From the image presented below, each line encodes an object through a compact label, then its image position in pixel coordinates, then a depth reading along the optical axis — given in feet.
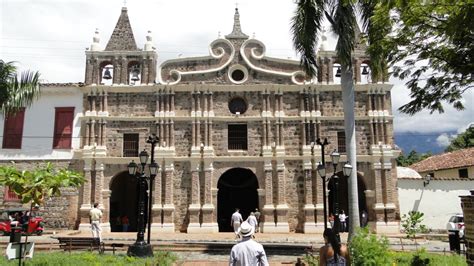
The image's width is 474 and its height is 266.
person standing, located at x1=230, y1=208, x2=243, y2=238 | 61.27
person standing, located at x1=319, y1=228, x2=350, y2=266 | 19.95
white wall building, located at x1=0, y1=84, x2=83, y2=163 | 76.59
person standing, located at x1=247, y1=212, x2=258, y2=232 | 58.03
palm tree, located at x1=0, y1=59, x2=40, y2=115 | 45.65
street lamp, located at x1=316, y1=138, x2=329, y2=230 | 50.81
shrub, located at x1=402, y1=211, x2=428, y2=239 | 43.75
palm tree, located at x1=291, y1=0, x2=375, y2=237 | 44.70
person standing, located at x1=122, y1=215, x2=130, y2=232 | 79.15
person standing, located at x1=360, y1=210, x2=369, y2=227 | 73.77
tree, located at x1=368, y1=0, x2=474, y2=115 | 24.70
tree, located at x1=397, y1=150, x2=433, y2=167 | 187.47
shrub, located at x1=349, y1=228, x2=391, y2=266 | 24.05
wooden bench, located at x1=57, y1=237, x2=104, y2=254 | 44.58
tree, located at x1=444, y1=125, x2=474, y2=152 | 146.16
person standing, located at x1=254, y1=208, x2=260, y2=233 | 70.64
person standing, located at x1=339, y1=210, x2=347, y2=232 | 71.47
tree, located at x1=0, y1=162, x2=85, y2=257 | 29.63
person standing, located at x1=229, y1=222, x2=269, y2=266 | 18.98
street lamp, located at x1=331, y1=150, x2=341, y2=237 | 43.79
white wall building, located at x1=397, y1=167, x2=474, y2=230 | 76.95
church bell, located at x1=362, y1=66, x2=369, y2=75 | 79.12
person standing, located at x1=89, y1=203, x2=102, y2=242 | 52.47
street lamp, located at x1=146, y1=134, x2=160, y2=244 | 48.29
